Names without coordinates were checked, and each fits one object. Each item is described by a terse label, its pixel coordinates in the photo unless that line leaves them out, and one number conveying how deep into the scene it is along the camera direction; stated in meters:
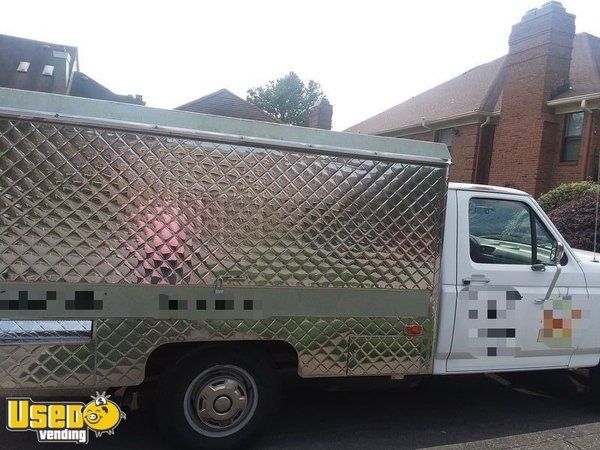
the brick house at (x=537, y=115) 14.58
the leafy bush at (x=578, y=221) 8.51
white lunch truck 2.94
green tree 49.22
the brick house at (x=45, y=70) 24.45
